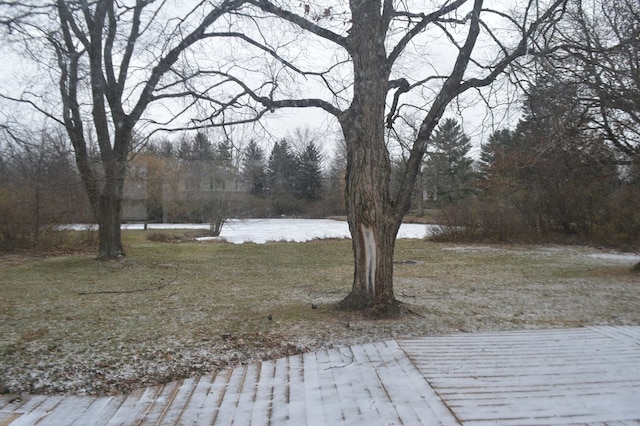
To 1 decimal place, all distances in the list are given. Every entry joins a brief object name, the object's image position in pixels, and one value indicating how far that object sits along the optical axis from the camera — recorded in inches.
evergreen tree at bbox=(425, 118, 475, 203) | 1319.3
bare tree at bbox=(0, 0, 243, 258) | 471.2
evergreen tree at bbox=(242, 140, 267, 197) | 1231.3
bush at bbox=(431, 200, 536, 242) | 914.7
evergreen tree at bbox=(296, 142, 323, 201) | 1753.1
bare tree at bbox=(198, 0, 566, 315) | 256.2
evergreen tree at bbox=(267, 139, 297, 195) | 1555.1
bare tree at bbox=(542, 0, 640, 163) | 341.7
